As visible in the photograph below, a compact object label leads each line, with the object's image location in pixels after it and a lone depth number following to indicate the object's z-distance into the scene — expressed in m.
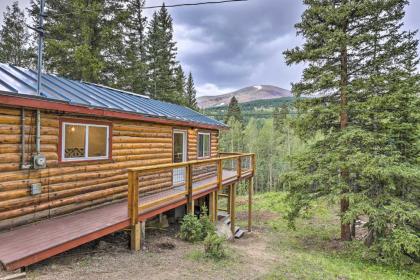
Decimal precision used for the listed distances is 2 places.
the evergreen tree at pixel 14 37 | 23.12
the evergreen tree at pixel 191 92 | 36.10
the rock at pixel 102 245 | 5.83
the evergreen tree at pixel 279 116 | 41.06
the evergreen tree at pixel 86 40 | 15.59
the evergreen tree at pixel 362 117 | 7.90
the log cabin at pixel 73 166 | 5.12
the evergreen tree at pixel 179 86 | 25.77
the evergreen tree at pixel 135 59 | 18.55
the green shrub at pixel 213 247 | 5.93
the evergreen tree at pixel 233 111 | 42.06
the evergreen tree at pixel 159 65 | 24.61
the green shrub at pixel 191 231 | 7.22
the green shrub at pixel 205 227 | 7.38
